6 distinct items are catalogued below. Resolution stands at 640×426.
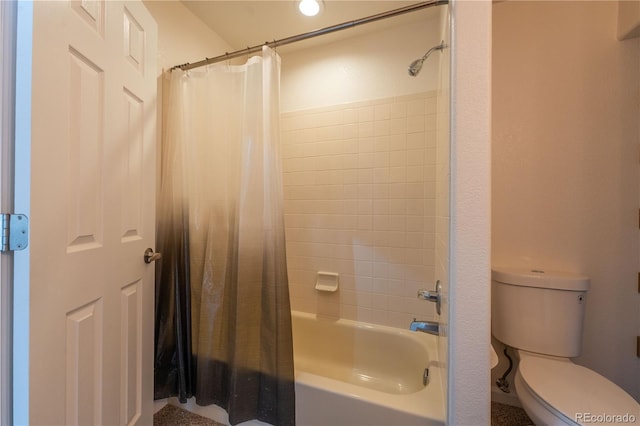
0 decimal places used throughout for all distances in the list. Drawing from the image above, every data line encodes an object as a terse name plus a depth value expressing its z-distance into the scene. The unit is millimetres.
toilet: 916
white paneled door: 630
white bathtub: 974
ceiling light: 1425
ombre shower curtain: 1140
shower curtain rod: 1075
